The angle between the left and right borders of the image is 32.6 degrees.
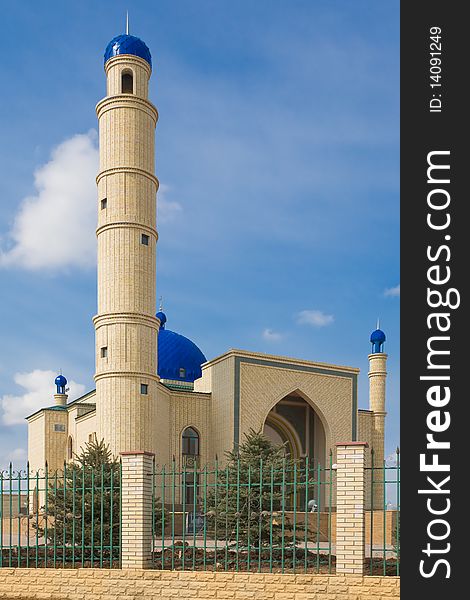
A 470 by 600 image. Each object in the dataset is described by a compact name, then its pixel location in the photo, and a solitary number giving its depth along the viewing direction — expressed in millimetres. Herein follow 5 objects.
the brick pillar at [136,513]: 11461
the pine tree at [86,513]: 12125
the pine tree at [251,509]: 12188
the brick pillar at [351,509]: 10414
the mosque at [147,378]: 24859
